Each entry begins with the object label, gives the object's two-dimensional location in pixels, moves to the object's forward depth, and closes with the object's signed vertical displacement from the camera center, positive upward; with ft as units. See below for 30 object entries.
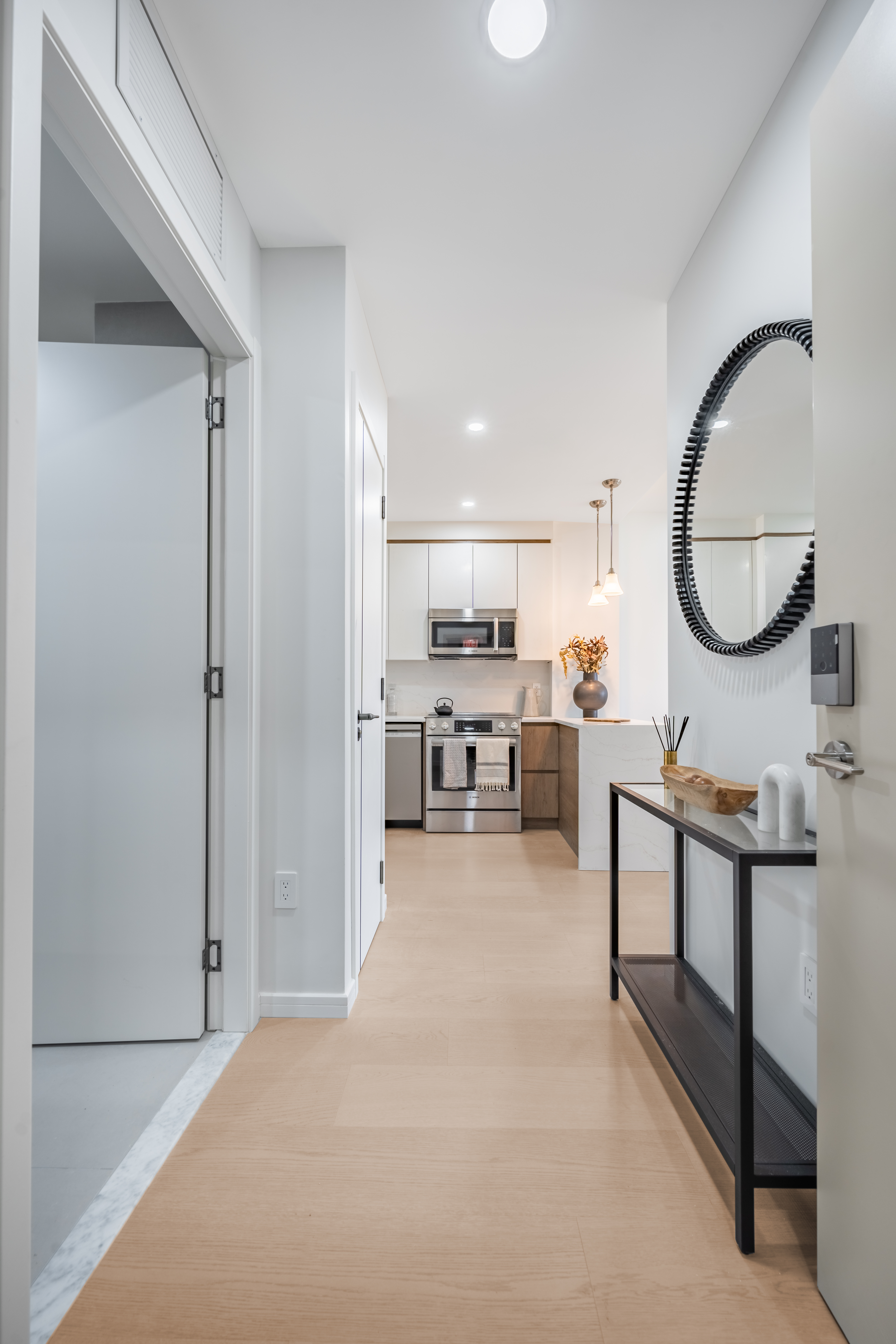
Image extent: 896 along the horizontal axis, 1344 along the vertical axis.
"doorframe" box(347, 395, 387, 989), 7.91 +0.63
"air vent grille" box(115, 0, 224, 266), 4.50 +4.09
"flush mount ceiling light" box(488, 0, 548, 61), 4.81 +4.62
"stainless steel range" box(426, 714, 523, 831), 17.56 -2.90
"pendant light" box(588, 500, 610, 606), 16.62 +1.92
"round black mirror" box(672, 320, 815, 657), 5.31 +1.58
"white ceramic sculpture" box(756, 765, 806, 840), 4.79 -0.88
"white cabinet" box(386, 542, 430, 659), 19.79 +2.07
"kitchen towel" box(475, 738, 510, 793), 17.56 -2.26
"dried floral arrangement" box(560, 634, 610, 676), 18.66 +0.67
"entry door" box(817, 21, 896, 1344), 3.34 +0.09
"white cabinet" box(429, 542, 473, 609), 19.86 +2.95
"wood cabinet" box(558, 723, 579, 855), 15.25 -2.53
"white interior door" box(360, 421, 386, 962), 9.00 -0.20
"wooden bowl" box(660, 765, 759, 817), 5.64 -0.96
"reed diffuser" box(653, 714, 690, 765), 7.50 -0.73
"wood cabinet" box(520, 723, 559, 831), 18.07 -2.62
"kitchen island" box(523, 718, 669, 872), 13.60 -2.23
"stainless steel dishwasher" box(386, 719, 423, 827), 17.69 -2.39
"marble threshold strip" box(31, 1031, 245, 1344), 3.96 -3.56
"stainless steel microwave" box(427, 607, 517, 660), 19.40 +1.24
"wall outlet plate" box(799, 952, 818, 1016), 5.16 -2.28
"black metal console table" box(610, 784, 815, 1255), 4.26 -3.04
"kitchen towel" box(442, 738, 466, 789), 17.54 -2.17
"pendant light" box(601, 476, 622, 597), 16.12 +2.19
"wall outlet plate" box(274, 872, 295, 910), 7.38 -2.30
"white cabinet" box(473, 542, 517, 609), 19.83 +2.96
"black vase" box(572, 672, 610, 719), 18.47 -0.45
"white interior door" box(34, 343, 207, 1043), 6.82 -0.17
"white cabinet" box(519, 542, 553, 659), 19.76 +1.88
